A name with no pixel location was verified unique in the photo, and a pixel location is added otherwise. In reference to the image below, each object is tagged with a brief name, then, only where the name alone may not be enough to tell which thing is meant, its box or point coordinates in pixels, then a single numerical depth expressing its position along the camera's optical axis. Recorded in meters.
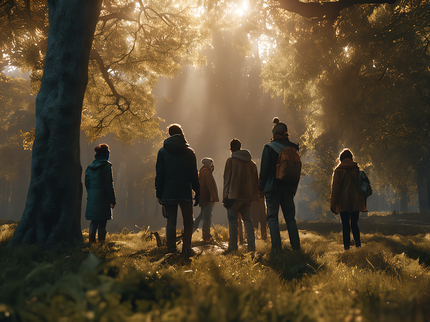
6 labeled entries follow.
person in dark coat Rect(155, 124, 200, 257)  4.41
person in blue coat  5.61
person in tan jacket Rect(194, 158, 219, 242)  7.11
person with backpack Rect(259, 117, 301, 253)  4.49
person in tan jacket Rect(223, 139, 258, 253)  5.18
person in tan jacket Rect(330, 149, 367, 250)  5.56
